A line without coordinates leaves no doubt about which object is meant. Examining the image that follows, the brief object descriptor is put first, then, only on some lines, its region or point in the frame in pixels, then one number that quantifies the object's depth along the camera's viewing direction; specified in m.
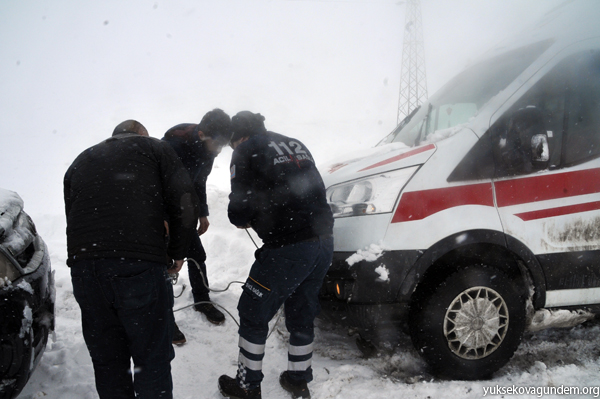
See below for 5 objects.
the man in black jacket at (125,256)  1.80
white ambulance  2.44
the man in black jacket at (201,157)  3.26
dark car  1.70
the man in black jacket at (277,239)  2.29
